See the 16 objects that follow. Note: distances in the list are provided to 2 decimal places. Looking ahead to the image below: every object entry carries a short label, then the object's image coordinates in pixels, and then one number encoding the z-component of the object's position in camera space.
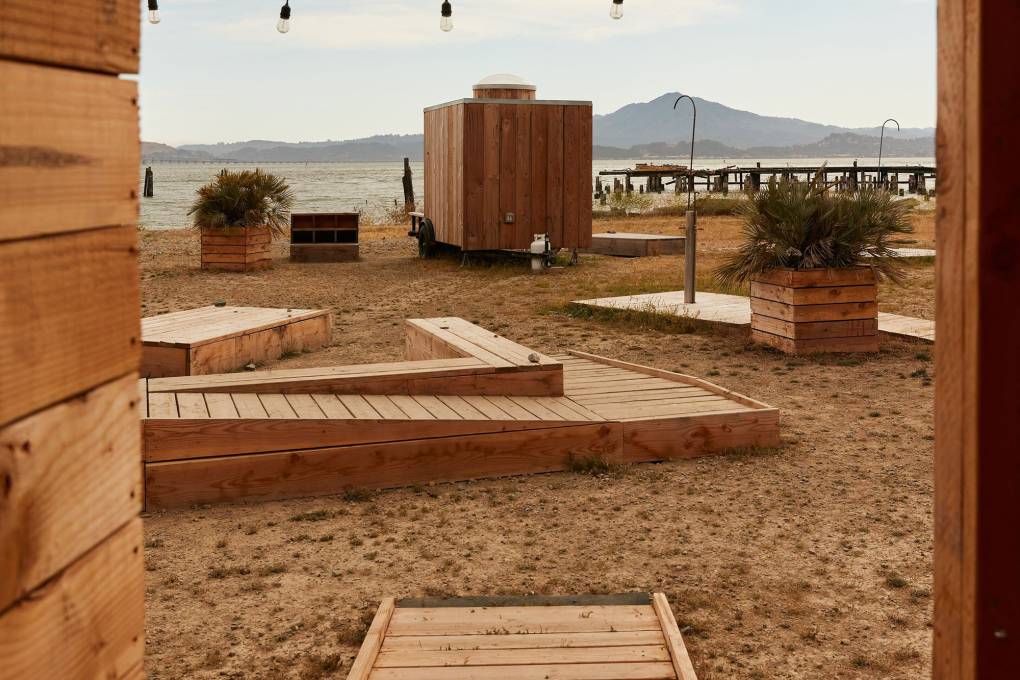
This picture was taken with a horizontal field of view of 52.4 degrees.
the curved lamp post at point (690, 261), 10.34
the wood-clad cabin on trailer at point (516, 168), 15.01
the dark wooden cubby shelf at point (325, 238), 17.20
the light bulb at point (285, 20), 14.55
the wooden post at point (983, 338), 1.30
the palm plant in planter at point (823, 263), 8.47
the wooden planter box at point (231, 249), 15.17
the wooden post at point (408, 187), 33.94
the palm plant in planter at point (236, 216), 14.95
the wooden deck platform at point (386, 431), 4.91
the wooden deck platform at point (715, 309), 9.25
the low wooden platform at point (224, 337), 7.36
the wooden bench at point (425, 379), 5.66
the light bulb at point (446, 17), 14.14
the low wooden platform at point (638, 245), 17.61
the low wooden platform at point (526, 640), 3.07
